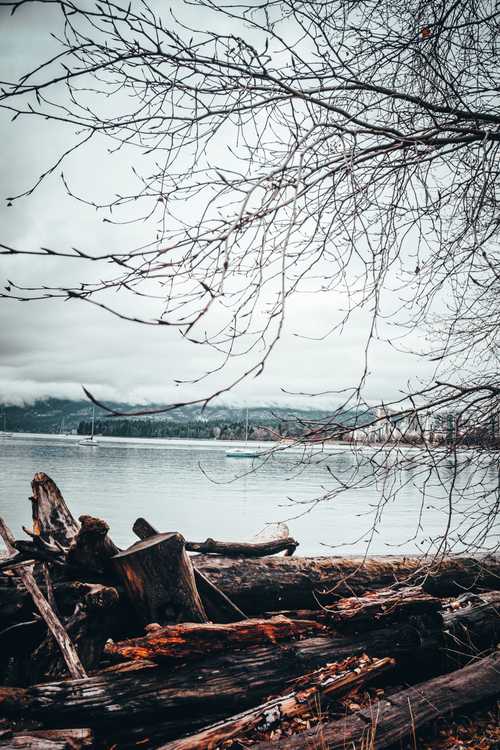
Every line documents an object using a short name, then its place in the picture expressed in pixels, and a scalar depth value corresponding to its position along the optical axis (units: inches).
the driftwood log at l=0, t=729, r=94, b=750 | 108.3
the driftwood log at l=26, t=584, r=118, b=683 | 142.6
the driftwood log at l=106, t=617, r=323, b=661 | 133.3
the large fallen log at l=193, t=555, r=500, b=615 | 176.9
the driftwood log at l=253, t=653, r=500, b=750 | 120.0
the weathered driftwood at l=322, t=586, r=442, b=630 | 160.1
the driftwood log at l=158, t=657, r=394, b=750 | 119.9
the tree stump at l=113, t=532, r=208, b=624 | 155.3
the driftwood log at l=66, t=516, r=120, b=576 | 158.1
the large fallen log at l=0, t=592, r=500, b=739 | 119.7
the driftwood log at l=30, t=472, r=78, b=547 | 177.3
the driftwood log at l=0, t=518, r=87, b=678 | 131.0
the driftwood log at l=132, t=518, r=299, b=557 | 180.4
